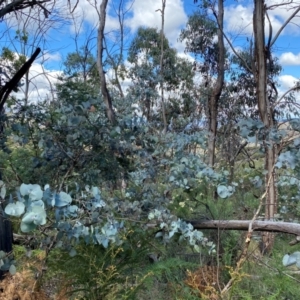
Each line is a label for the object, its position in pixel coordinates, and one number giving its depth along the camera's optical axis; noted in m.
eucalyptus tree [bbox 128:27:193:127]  11.86
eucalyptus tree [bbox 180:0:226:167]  9.70
